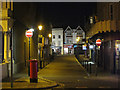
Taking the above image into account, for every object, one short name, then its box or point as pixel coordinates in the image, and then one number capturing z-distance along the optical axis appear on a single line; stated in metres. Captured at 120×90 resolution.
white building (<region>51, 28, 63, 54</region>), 84.00
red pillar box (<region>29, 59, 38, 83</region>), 13.60
